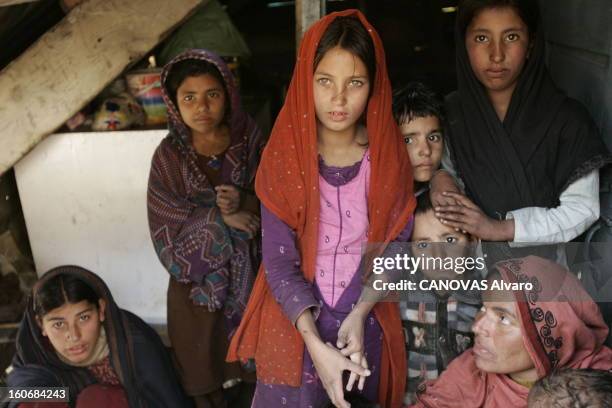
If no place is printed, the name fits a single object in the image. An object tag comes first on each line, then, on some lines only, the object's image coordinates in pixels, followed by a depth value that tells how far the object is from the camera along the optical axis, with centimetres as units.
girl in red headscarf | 159
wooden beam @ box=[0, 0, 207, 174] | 258
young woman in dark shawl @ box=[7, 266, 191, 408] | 209
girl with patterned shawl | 226
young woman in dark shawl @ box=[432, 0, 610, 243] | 173
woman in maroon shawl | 148
